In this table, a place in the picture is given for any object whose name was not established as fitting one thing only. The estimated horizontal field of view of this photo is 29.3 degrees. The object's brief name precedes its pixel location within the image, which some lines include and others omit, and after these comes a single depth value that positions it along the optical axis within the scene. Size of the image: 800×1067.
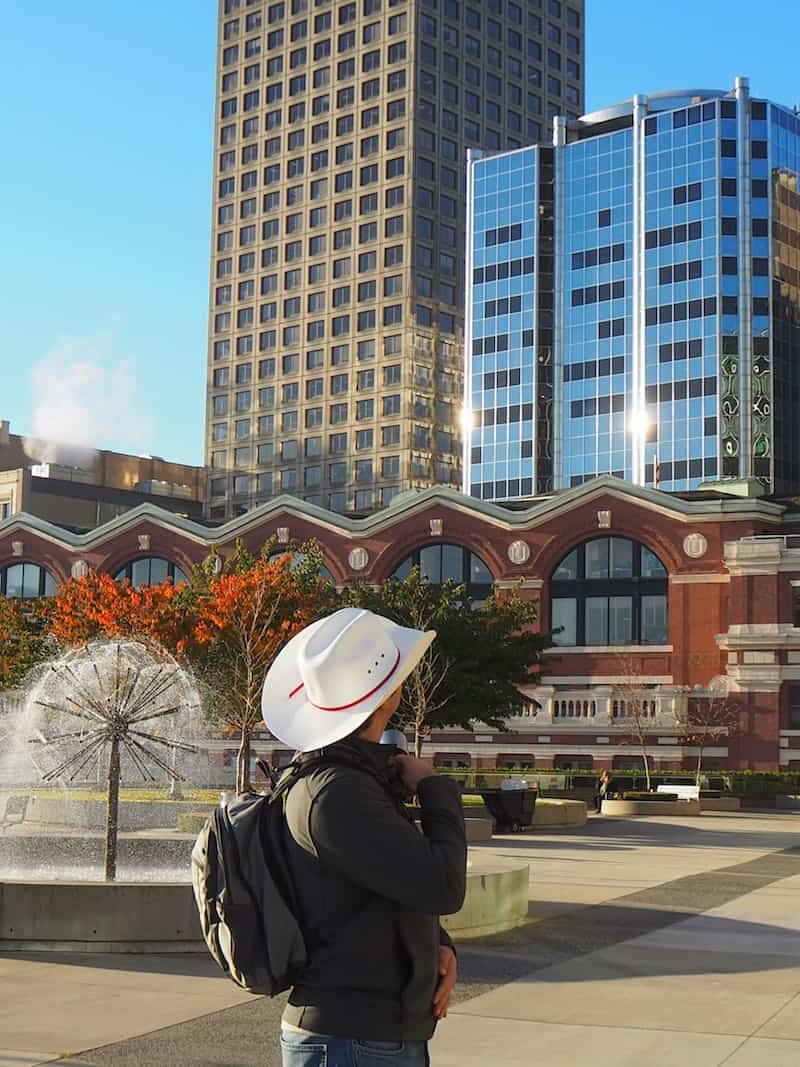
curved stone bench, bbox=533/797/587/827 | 35.56
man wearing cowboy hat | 4.41
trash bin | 32.53
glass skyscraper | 110.81
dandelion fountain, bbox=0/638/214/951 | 13.30
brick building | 60.34
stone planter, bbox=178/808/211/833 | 23.92
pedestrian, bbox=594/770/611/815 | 47.60
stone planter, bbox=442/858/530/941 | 14.99
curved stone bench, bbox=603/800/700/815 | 43.75
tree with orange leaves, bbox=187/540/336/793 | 39.03
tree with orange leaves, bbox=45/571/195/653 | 39.66
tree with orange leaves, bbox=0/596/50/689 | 46.31
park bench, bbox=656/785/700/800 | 49.63
